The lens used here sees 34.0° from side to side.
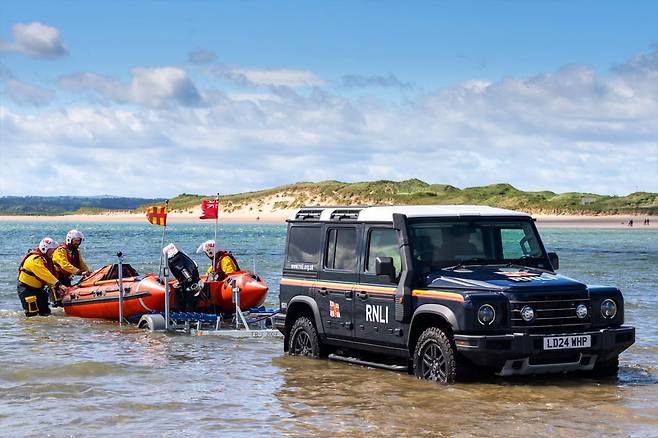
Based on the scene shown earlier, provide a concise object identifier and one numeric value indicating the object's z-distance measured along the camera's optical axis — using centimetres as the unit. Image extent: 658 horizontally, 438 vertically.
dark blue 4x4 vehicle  1205
